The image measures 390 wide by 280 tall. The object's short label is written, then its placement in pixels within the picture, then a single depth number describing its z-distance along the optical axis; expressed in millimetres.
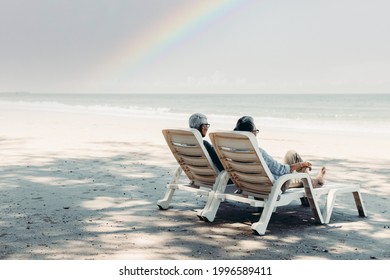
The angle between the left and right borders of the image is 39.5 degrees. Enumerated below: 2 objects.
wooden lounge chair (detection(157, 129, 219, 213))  5695
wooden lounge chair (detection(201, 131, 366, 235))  5145
